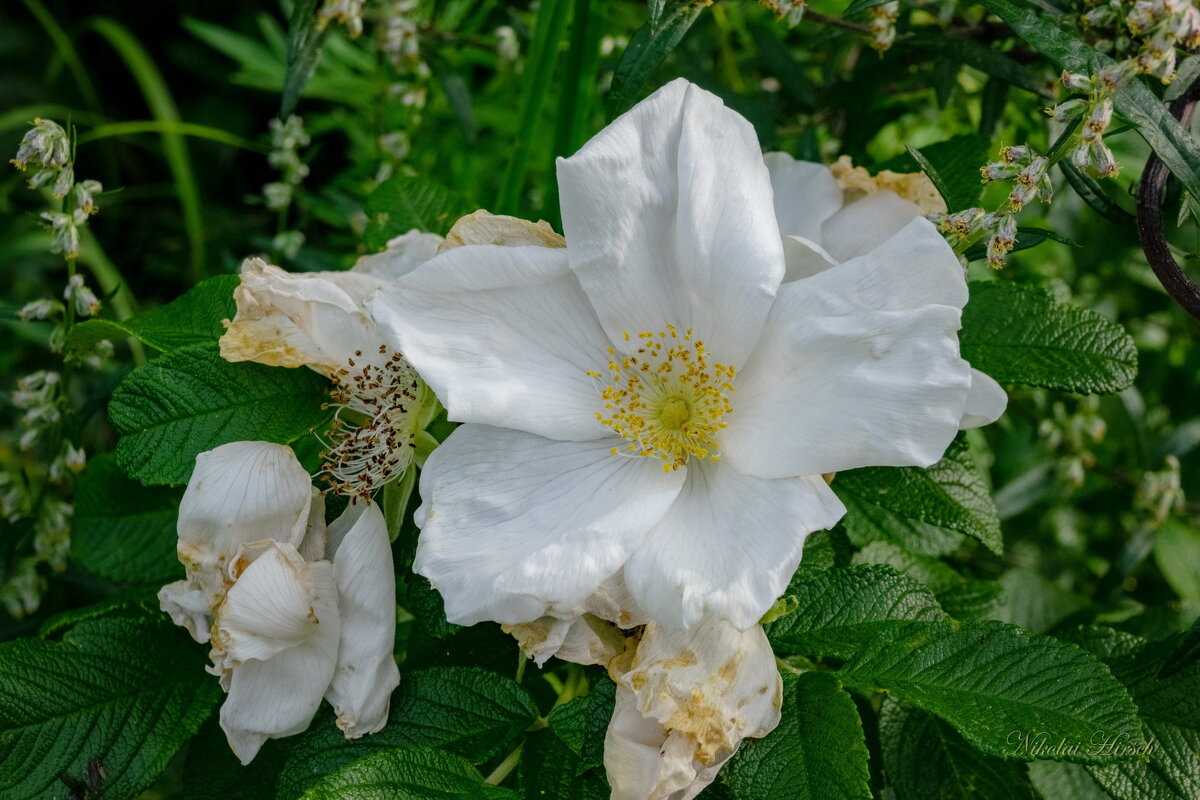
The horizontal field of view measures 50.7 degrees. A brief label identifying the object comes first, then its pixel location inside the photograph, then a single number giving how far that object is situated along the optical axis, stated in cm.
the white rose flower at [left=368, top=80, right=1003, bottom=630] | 18
